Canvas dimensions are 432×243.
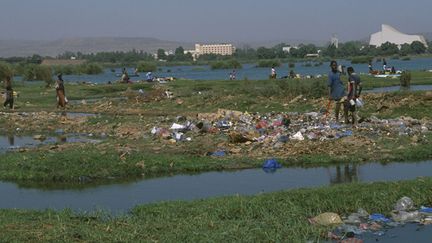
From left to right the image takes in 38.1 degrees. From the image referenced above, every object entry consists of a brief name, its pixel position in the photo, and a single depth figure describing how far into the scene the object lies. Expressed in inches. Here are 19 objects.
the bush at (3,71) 2128.2
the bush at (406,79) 1553.4
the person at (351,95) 759.1
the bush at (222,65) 4680.9
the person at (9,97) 1257.9
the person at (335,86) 759.7
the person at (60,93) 1189.2
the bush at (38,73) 2211.7
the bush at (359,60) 4793.3
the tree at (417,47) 6466.5
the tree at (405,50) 6223.4
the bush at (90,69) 3932.6
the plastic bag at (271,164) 568.1
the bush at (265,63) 4817.9
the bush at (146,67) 3855.8
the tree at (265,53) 6929.1
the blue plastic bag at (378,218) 365.7
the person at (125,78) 2042.8
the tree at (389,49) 6176.2
